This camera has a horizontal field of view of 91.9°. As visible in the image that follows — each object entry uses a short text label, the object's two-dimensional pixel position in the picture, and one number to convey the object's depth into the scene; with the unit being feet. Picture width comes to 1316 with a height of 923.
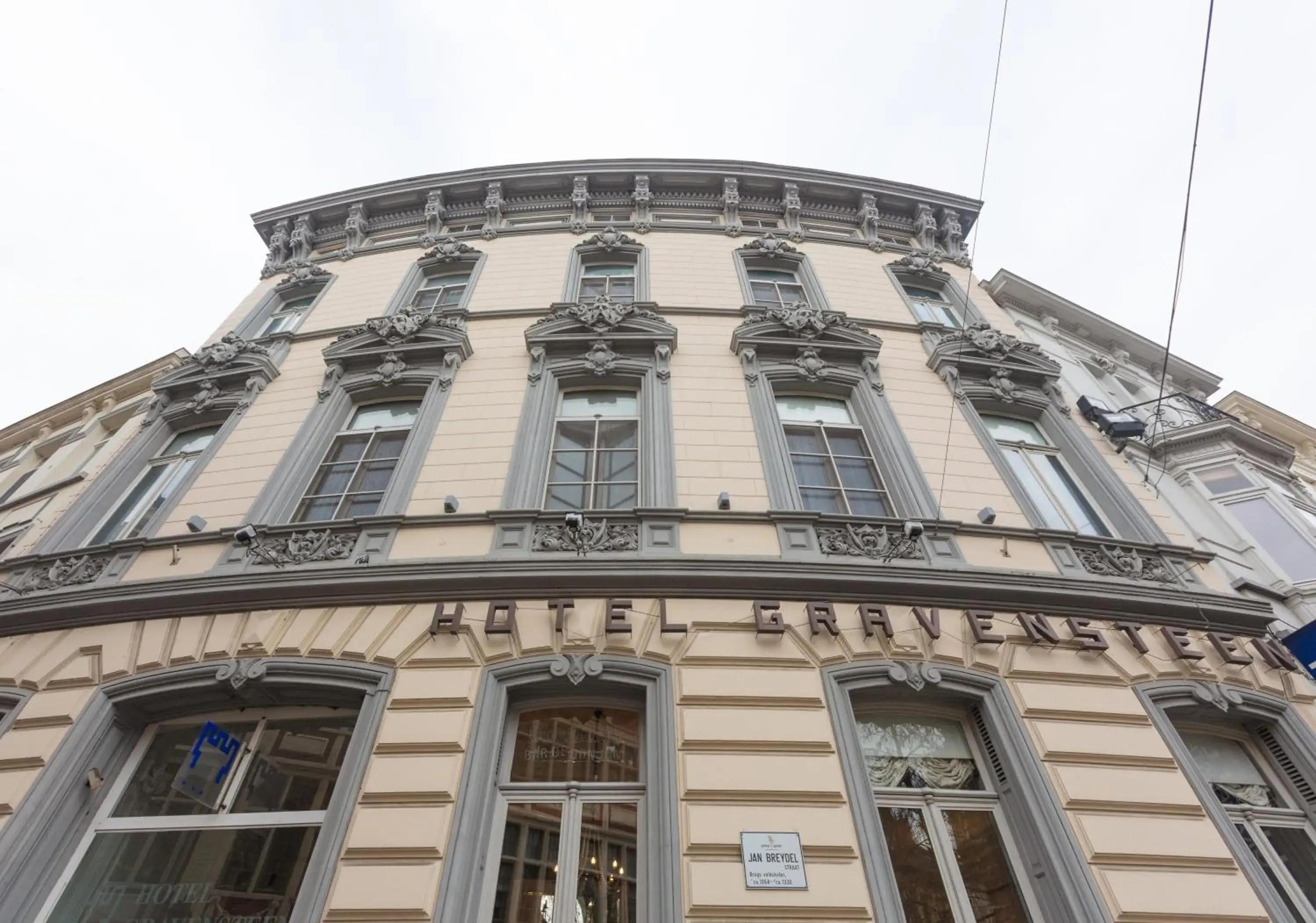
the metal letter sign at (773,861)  16.60
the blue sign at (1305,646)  24.25
